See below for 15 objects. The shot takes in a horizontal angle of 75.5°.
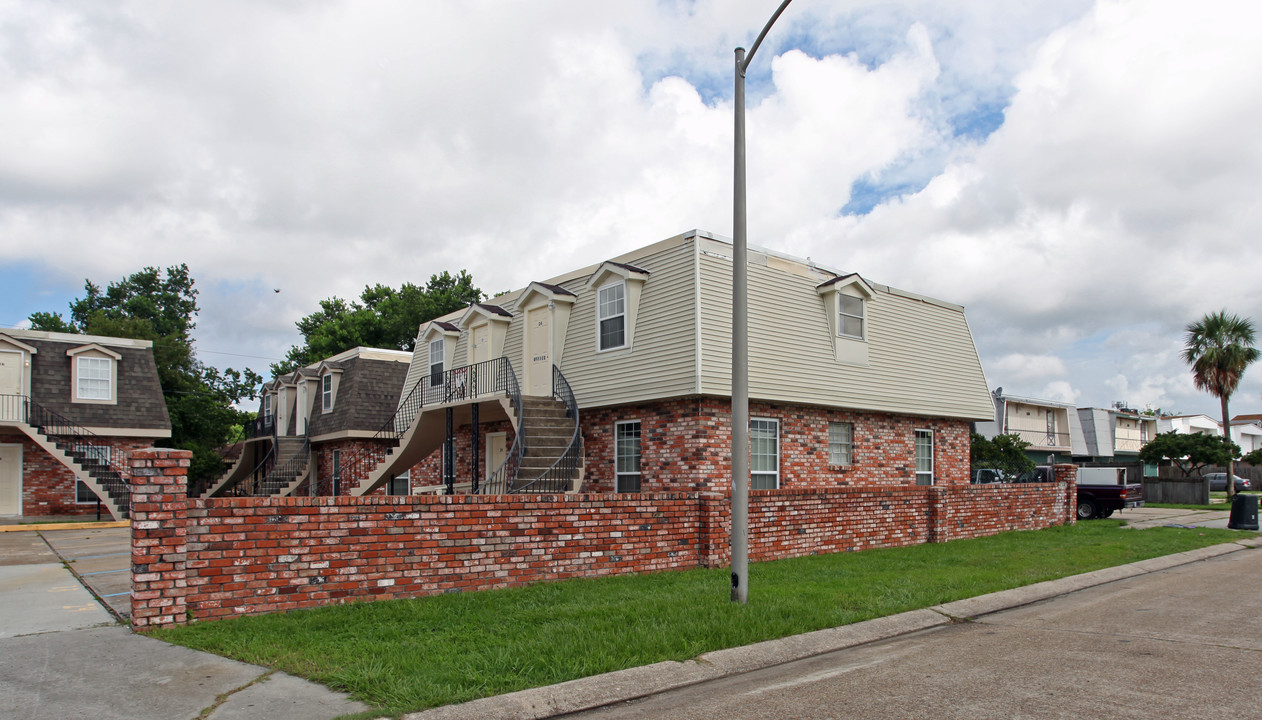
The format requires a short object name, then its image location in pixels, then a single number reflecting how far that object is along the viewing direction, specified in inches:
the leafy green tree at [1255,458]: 1599.4
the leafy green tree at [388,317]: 1780.3
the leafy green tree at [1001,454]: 1301.7
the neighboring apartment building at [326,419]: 1055.6
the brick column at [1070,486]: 842.8
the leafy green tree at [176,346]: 1455.5
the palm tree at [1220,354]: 1552.7
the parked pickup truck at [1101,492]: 976.9
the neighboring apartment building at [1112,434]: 2079.8
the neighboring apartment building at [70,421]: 960.3
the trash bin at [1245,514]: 792.3
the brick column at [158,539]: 317.1
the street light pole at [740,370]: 359.9
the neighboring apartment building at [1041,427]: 1841.8
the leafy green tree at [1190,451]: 1358.3
